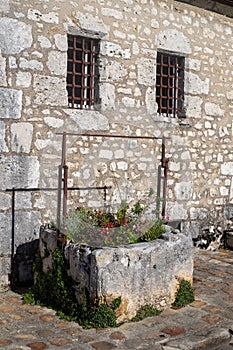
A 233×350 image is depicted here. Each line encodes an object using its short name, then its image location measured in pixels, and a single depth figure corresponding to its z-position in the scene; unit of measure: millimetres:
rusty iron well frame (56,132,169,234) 4657
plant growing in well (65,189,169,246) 4504
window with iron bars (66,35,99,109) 5696
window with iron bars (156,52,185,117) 6559
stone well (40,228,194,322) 4051
